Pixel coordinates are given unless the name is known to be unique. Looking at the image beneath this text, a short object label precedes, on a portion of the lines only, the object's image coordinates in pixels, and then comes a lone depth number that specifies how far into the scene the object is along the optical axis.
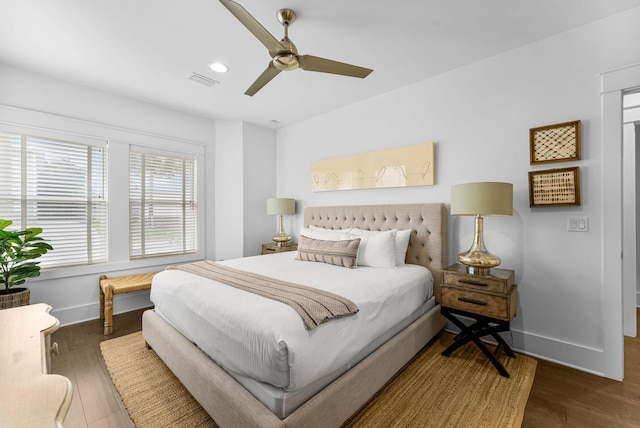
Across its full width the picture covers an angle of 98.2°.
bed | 1.34
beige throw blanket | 1.51
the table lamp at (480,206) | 2.22
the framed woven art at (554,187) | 2.22
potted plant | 2.50
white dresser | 0.71
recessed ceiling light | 2.77
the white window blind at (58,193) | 2.88
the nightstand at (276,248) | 4.17
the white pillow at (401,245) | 2.88
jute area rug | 1.67
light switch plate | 2.23
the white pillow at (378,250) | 2.72
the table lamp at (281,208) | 4.29
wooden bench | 2.93
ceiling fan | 1.61
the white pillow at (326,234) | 3.15
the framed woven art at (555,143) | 2.23
